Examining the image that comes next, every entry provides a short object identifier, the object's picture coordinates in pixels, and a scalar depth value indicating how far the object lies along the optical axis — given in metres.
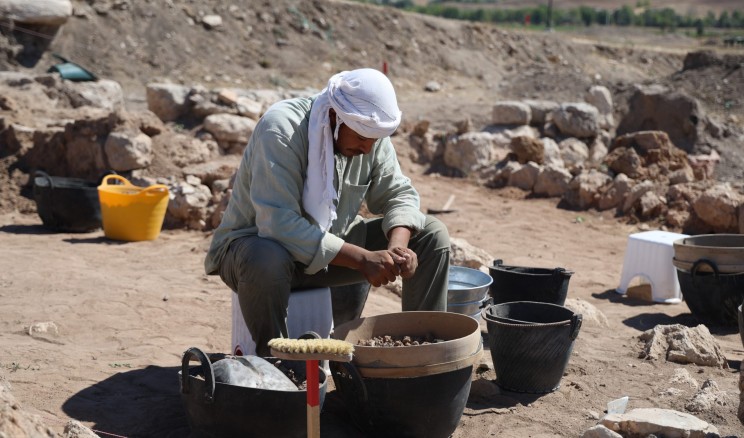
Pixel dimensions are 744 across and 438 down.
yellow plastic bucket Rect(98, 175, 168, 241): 7.52
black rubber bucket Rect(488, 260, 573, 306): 4.92
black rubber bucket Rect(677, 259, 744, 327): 5.41
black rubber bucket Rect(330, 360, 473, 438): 3.22
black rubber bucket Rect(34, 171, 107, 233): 7.84
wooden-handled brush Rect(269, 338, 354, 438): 2.66
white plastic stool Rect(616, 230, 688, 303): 6.47
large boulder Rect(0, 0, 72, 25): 14.43
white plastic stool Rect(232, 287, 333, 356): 3.79
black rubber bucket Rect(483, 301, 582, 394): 4.01
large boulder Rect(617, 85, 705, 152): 13.02
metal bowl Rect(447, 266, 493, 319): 4.43
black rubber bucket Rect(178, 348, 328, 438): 3.05
